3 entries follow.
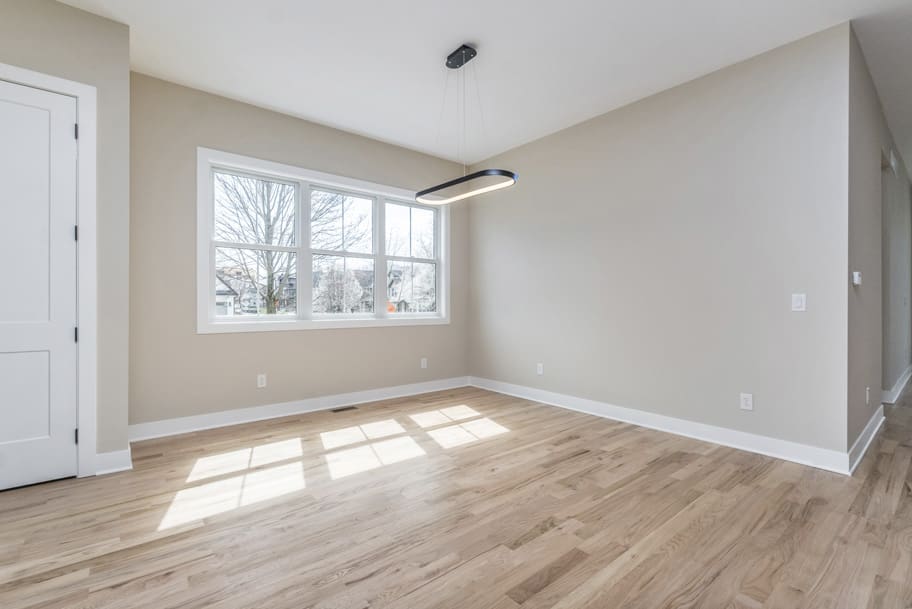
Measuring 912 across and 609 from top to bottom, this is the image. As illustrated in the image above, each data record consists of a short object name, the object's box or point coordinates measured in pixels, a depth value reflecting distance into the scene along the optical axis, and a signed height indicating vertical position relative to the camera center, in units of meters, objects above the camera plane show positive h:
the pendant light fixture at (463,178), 3.01 +0.96
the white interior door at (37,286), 2.59 +0.14
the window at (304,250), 3.98 +0.60
